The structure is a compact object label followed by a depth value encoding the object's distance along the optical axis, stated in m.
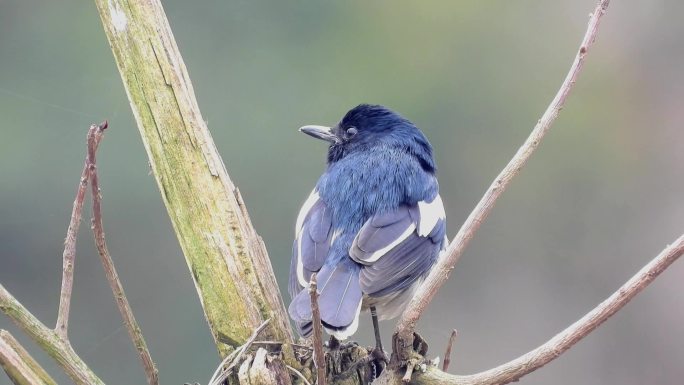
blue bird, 7.38
